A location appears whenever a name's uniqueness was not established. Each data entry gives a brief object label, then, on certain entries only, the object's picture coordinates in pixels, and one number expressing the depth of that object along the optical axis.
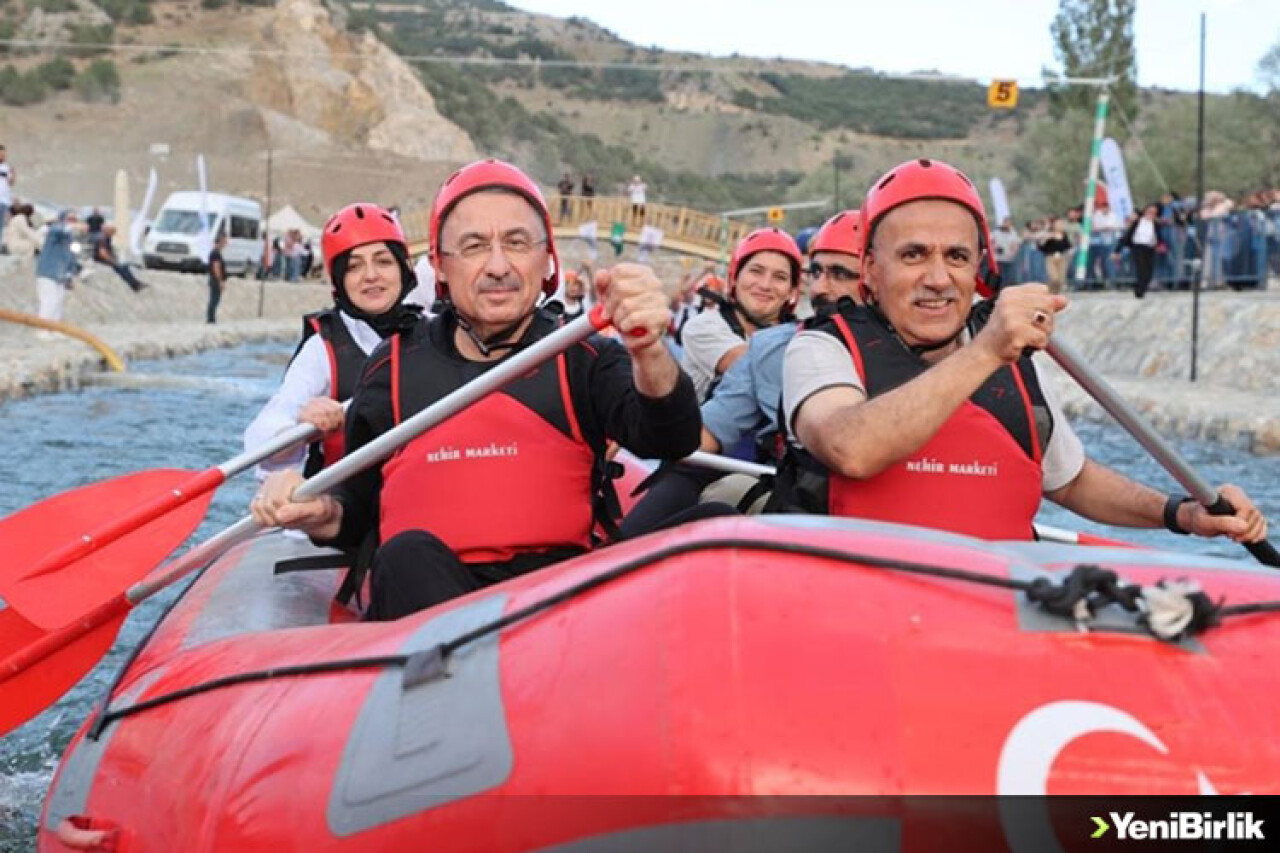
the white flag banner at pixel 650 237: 31.97
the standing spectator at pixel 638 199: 47.23
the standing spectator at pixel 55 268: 18.98
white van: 38.56
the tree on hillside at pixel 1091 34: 59.94
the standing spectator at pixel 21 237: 27.48
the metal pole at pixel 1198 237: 14.11
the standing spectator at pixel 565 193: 46.97
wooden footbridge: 46.34
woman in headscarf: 5.44
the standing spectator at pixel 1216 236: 18.97
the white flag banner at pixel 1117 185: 22.67
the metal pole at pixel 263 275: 34.12
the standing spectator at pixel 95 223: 28.80
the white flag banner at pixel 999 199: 26.96
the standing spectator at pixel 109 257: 27.66
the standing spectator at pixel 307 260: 44.12
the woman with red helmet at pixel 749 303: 6.64
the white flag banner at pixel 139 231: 34.69
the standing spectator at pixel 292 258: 42.94
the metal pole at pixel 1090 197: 23.28
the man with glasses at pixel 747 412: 5.30
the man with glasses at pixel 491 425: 3.63
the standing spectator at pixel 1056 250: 22.34
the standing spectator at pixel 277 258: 43.34
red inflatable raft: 2.15
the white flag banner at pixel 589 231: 41.44
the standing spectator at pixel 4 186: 19.64
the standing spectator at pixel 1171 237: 19.67
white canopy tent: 48.56
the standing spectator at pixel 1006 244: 23.61
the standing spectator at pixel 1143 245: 19.89
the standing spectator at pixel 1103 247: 24.03
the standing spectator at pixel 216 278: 28.20
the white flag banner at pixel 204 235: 32.16
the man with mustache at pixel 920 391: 3.27
